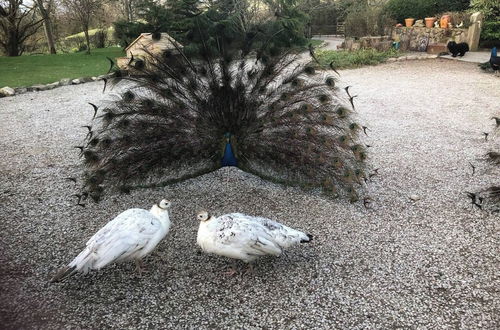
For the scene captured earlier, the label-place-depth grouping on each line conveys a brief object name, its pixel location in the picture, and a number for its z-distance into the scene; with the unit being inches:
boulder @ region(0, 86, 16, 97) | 442.1
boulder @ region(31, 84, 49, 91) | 471.9
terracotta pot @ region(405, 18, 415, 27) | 722.3
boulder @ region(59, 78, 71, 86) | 498.1
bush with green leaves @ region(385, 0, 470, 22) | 753.0
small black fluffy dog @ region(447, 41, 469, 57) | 595.5
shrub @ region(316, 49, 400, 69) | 603.5
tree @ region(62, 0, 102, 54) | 745.6
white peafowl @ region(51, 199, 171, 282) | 117.4
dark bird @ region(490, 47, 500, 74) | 481.1
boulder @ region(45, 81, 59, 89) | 482.6
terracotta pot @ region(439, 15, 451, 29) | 665.6
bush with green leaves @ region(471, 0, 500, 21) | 612.1
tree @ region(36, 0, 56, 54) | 721.1
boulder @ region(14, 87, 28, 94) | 457.4
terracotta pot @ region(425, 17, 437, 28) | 684.7
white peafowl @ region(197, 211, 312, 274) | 124.0
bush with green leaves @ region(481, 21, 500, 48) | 626.5
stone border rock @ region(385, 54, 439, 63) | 624.7
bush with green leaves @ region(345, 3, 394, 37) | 772.0
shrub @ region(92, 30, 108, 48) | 934.4
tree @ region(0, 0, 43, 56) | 741.3
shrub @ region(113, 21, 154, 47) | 662.5
